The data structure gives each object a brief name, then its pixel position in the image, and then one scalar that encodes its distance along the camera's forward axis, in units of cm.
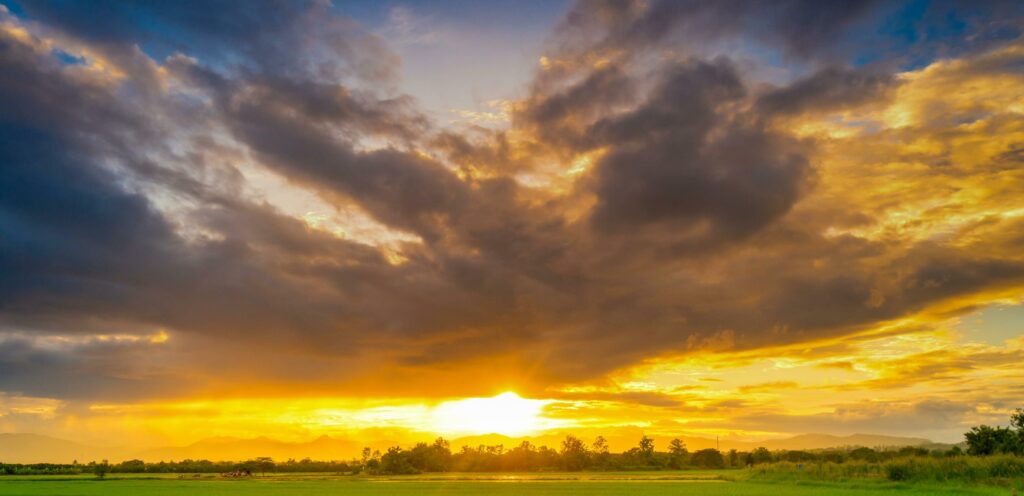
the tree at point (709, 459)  16800
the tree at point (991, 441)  7481
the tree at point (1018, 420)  7553
